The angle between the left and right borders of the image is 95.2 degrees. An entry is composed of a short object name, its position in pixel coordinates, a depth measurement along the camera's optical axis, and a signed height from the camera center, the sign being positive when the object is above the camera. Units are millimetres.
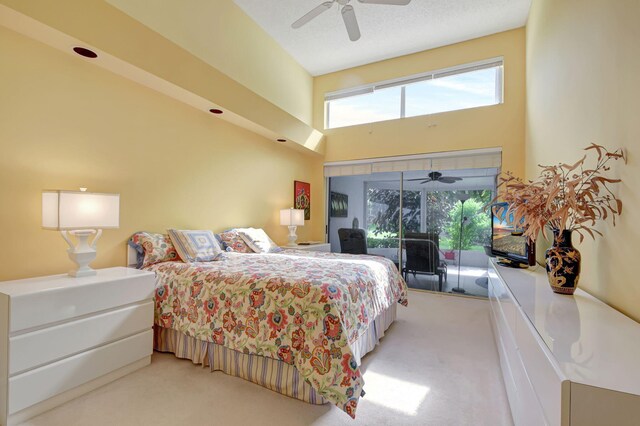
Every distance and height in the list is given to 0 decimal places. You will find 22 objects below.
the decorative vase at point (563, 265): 1588 -262
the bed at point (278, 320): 1687 -722
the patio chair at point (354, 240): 4969 -442
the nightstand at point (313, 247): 4279 -505
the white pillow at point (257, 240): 3572 -344
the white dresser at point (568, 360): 704 -426
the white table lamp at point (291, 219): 4578 -88
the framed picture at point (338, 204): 5477 +194
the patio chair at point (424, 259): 4566 -691
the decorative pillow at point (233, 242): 3433 -346
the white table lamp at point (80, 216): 1874 -37
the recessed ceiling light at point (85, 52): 2234 +1236
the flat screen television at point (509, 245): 2545 -265
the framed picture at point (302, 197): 5156 +309
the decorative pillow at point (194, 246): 2754 -326
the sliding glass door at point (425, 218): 4395 -42
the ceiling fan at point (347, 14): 2668 +1940
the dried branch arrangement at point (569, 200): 1440 +99
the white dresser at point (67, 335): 1550 -764
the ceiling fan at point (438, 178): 4539 +592
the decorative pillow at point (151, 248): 2657 -343
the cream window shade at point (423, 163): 4320 +859
